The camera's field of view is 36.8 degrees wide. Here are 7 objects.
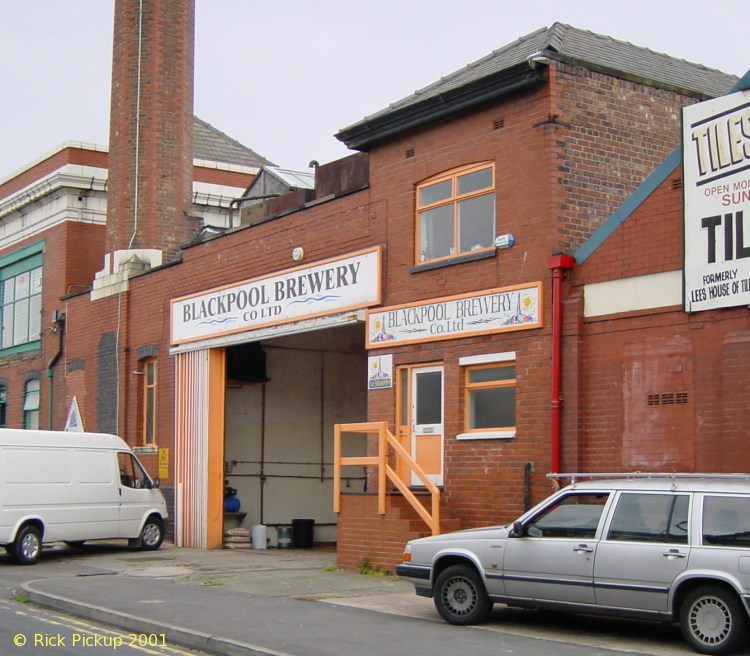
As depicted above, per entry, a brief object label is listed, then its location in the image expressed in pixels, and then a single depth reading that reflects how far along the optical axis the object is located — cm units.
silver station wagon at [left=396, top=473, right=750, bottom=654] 979
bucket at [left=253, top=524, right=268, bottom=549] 2242
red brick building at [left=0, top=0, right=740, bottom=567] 1497
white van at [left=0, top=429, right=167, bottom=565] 1830
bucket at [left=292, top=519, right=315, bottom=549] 2370
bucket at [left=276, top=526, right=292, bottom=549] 2353
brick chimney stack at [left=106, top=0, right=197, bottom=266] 2625
